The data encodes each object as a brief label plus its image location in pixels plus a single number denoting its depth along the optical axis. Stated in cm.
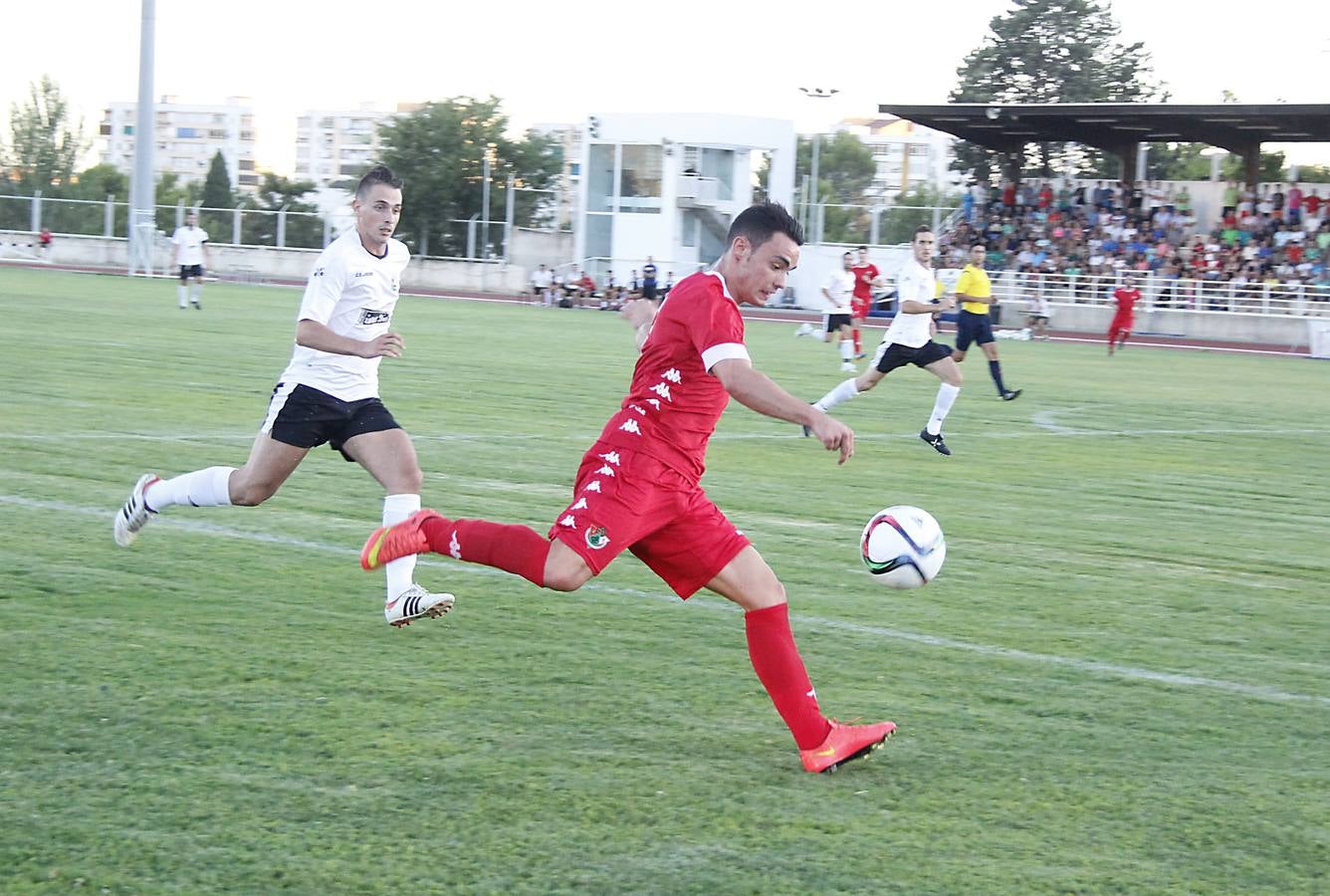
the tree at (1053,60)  7806
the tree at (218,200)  5353
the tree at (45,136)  8938
